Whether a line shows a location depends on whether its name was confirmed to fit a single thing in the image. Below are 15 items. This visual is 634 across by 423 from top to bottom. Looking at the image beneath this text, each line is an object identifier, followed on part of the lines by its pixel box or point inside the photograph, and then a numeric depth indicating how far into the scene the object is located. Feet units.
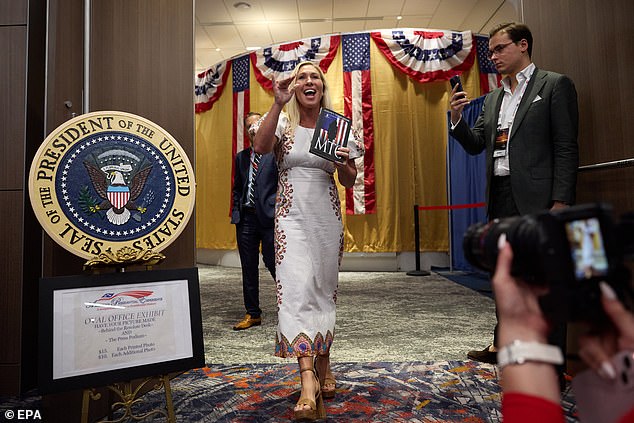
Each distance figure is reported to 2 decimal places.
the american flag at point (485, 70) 19.20
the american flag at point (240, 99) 21.56
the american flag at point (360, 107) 19.16
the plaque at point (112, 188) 4.31
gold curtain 19.31
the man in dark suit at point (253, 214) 9.19
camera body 1.49
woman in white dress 5.41
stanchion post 18.33
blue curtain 17.48
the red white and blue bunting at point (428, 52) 18.84
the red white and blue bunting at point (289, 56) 19.76
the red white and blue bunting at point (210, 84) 22.45
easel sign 4.08
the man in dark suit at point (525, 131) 5.64
